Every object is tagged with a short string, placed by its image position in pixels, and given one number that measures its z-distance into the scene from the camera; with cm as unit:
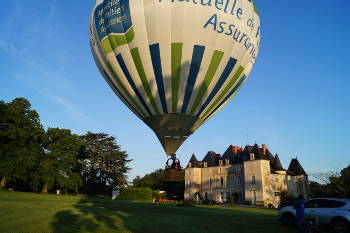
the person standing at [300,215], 1020
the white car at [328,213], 1109
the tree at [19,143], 3922
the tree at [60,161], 4225
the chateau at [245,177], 5356
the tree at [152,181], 7819
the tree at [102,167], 6122
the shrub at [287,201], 3724
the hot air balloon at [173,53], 1428
